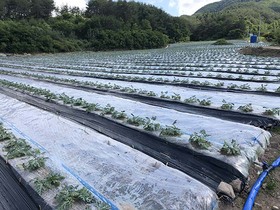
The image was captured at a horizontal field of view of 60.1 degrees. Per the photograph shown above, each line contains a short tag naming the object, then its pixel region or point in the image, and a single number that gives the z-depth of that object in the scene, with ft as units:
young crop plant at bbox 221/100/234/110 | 12.30
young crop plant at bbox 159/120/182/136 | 9.30
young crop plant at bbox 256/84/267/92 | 15.80
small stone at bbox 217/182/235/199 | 6.70
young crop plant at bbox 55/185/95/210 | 5.90
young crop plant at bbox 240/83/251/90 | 16.62
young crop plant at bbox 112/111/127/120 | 11.63
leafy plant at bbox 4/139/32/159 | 8.29
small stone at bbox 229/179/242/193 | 7.01
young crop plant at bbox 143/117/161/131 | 9.89
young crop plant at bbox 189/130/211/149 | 8.23
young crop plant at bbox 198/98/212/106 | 13.29
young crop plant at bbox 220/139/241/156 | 7.73
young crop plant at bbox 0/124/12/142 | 9.87
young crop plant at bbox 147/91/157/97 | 16.37
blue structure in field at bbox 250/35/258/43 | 90.00
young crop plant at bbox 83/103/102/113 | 13.04
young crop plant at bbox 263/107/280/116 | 11.12
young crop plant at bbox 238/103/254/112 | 11.71
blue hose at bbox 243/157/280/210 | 6.42
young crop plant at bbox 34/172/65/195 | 6.43
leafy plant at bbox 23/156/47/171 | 7.44
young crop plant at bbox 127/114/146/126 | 10.72
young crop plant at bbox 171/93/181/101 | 14.87
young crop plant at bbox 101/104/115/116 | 12.34
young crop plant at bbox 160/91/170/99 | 15.62
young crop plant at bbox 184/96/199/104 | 13.96
